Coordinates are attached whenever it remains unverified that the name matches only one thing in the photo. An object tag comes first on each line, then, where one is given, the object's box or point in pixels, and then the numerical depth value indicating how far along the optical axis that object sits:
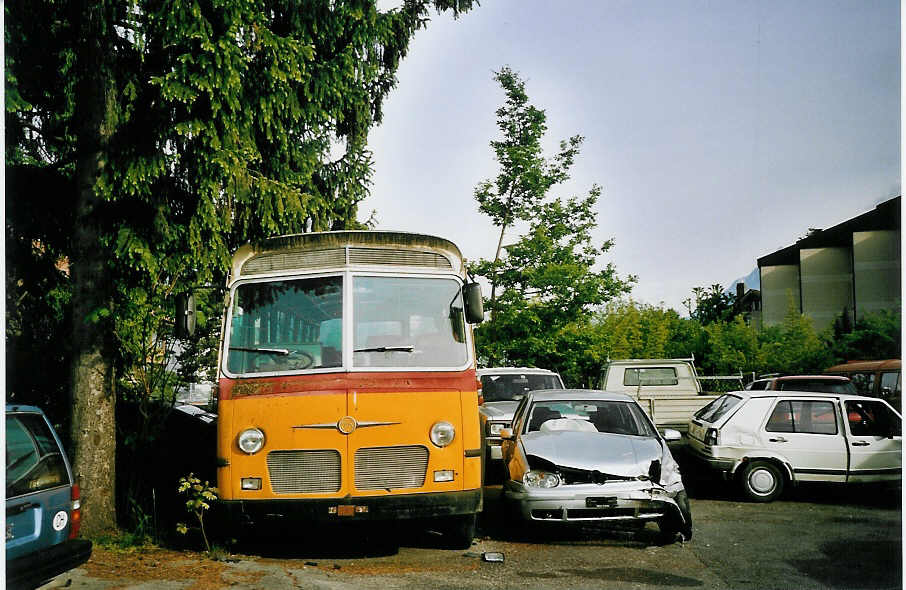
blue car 5.64
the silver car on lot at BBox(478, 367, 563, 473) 15.61
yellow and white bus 7.21
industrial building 24.64
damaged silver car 8.15
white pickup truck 17.36
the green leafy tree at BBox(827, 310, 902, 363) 23.72
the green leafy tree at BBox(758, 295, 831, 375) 30.67
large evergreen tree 7.88
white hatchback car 10.92
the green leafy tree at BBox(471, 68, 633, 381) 21.23
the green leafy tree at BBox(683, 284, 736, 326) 55.47
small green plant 7.66
